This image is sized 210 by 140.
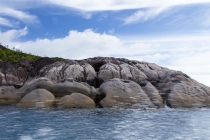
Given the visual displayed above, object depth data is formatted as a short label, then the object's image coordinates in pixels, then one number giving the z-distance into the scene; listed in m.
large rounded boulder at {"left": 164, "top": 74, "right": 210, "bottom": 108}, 28.81
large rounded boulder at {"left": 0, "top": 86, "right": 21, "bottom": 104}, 30.21
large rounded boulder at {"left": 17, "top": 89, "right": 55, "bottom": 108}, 25.86
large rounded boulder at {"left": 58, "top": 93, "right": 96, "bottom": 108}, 25.75
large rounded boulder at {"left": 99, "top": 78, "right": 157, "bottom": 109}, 26.72
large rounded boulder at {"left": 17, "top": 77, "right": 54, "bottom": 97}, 28.50
